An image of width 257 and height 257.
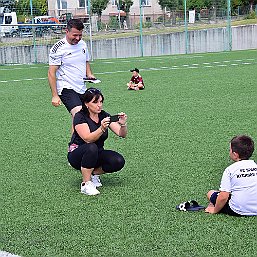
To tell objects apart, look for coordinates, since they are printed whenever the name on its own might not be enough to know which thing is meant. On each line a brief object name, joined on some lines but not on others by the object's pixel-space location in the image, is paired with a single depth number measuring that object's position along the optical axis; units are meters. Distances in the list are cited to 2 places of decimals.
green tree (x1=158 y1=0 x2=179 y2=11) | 41.64
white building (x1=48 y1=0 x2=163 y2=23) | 38.29
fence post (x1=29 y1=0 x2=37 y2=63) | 33.49
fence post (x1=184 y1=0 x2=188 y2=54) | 37.69
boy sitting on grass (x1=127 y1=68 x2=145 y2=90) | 16.31
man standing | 7.73
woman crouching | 6.12
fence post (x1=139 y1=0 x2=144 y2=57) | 37.44
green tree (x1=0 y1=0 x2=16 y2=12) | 40.75
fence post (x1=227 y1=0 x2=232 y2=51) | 36.59
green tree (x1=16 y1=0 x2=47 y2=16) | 34.74
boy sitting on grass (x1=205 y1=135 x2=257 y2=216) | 5.05
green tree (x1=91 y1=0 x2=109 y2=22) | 42.12
